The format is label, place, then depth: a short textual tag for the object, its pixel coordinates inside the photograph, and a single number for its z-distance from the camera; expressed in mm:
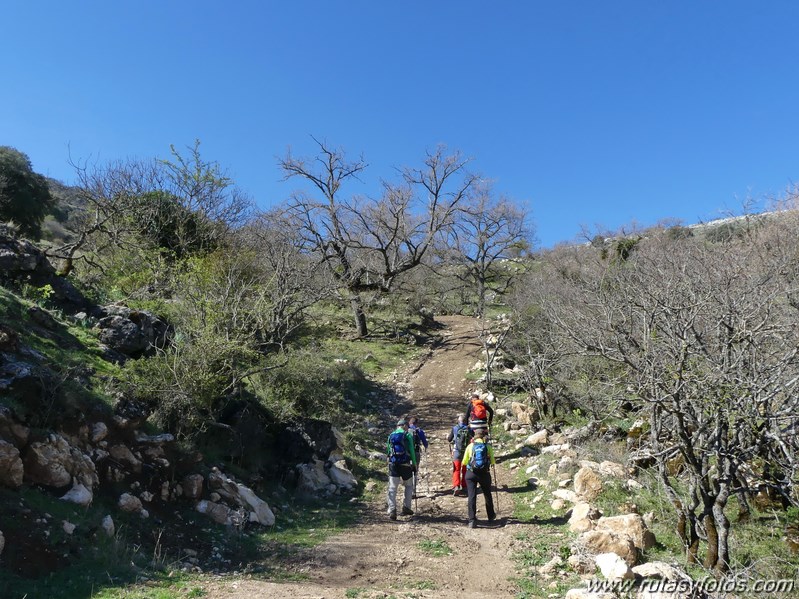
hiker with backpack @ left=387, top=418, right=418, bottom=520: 8836
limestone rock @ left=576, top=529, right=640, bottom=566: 6125
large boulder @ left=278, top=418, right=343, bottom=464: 10312
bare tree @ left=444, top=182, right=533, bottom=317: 35000
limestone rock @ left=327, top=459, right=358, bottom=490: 10281
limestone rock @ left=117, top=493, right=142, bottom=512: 6314
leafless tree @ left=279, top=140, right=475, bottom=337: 23500
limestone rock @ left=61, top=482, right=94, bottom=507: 5711
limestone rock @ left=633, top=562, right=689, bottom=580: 5172
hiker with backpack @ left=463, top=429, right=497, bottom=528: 8320
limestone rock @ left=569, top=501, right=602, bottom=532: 7266
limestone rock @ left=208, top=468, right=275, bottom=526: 7773
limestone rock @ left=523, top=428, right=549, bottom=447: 12078
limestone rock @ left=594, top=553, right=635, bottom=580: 5359
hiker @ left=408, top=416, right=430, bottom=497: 10383
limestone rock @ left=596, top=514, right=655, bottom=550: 6422
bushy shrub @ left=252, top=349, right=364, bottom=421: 11078
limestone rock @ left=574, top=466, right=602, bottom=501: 8305
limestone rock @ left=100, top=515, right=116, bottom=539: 5613
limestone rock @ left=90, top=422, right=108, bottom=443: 6652
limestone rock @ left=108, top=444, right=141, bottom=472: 6809
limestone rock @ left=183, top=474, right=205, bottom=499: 7363
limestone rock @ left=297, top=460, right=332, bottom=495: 9695
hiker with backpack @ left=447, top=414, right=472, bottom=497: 10164
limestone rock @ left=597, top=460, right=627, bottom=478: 8836
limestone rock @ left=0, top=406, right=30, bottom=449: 5500
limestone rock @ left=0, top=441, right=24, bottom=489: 5246
